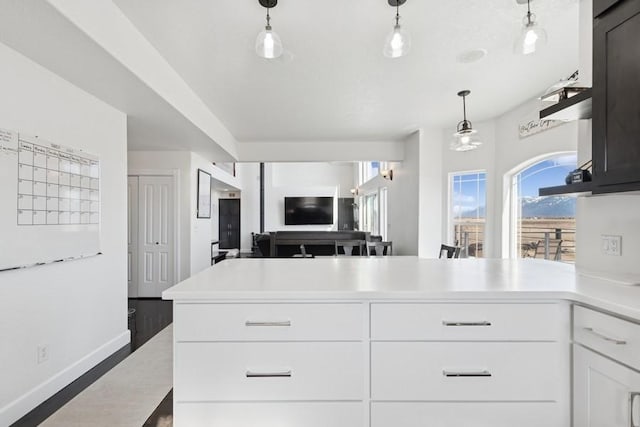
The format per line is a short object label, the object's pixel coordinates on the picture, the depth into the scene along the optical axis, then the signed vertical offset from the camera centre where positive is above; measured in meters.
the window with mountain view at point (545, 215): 3.29 +0.00
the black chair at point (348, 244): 3.92 -0.41
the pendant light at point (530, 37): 1.66 +1.01
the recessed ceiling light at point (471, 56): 2.49 +1.37
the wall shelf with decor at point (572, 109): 1.41 +0.54
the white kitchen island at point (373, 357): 1.20 -0.58
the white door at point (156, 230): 4.63 -0.26
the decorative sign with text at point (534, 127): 3.34 +1.05
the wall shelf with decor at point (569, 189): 1.40 +0.13
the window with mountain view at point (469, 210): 4.60 +0.07
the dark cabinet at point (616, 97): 1.18 +0.50
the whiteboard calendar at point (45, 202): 1.81 +0.08
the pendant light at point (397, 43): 1.69 +0.99
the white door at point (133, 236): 4.59 -0.36
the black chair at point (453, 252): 3.48 -0.44
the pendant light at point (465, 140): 2.98 +0.76
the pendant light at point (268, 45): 1.72 +0.99
